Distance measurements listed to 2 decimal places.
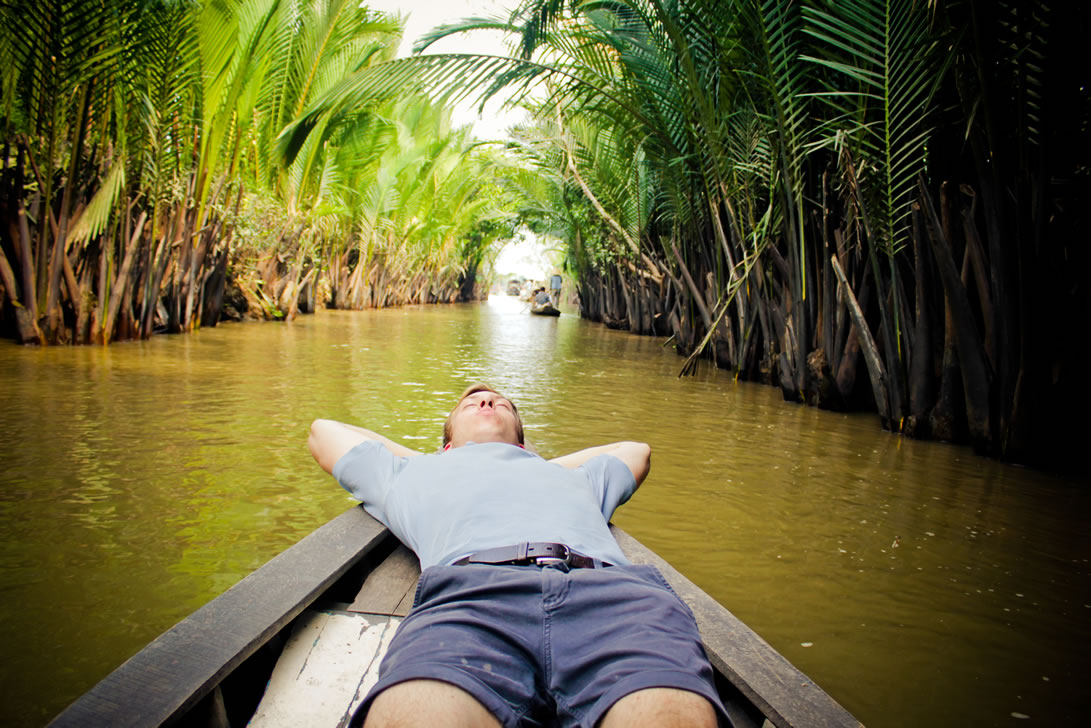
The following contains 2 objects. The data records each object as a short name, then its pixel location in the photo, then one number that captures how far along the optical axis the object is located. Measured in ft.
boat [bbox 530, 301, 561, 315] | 75.97
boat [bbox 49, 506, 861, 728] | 3.25
